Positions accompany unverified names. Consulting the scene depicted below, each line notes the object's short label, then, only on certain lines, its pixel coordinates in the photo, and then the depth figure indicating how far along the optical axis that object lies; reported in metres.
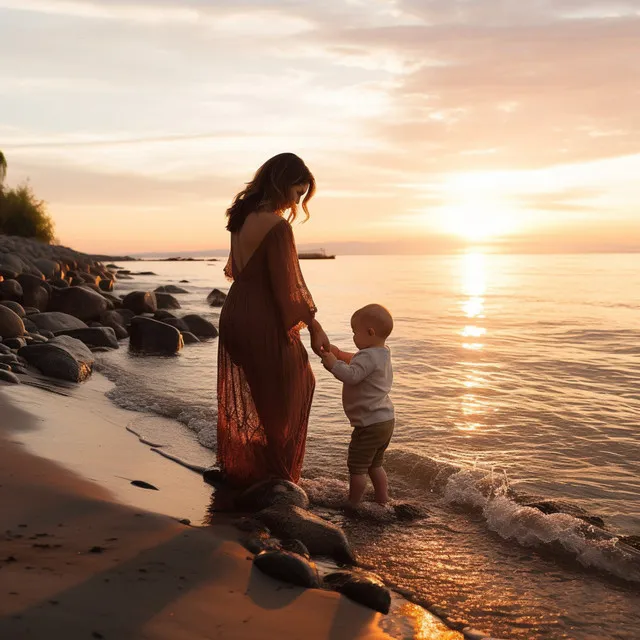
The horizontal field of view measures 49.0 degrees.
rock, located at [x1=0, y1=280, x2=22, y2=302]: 17.77
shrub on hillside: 47.72
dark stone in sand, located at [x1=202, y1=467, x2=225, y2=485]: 5.70
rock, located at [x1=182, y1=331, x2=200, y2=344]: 15.63
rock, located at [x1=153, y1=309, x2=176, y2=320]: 17.63
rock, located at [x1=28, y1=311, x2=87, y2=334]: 14.24
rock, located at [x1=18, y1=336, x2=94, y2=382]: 9.45
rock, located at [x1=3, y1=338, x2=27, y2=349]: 10.44
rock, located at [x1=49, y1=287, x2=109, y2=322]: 17.34
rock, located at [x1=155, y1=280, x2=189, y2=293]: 34.22
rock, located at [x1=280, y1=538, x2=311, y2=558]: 4.20
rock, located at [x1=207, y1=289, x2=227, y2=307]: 28.73
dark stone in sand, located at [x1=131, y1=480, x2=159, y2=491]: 5.16
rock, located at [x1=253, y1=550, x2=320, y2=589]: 3.71
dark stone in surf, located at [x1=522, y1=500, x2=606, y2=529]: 5.41
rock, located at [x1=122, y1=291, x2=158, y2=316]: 19.86
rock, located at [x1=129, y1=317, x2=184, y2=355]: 13.98
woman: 5.11
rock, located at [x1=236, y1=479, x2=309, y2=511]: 5.02
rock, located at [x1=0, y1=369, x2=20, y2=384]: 7.88
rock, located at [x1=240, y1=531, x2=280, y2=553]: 4.16
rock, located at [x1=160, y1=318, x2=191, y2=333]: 16.46
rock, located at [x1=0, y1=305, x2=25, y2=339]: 11.39
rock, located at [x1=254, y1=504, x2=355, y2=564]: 4.40
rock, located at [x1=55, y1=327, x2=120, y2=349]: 13.98
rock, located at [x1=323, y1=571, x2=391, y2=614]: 3.64
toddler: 5.39
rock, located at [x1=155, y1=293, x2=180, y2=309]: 24.50
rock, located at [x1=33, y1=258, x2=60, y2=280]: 27.26
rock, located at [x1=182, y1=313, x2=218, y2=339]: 16.73
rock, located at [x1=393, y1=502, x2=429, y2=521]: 5.36
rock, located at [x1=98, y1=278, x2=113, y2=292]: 32.25
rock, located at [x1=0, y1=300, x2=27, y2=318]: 14.35
